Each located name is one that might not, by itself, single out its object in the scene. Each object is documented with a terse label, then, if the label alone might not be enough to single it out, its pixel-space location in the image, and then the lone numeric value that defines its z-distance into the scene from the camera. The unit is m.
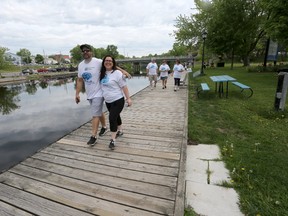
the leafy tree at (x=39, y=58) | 103.12
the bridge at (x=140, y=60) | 57.36
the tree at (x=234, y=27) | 22.04
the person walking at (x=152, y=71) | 10.66
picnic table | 7.61
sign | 19.78
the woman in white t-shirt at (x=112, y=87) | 3.43
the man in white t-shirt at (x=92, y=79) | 3.50
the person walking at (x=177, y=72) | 9.77
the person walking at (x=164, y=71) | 10.33
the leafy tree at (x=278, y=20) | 10.90
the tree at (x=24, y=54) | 93.50
